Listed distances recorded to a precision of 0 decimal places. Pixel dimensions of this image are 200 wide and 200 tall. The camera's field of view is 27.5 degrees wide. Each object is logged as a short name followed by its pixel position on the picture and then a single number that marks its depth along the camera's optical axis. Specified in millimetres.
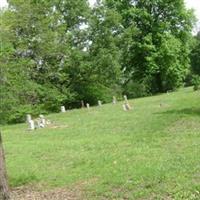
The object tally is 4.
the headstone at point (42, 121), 23773
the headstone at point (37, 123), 23484
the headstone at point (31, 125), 23065
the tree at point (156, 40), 47648
